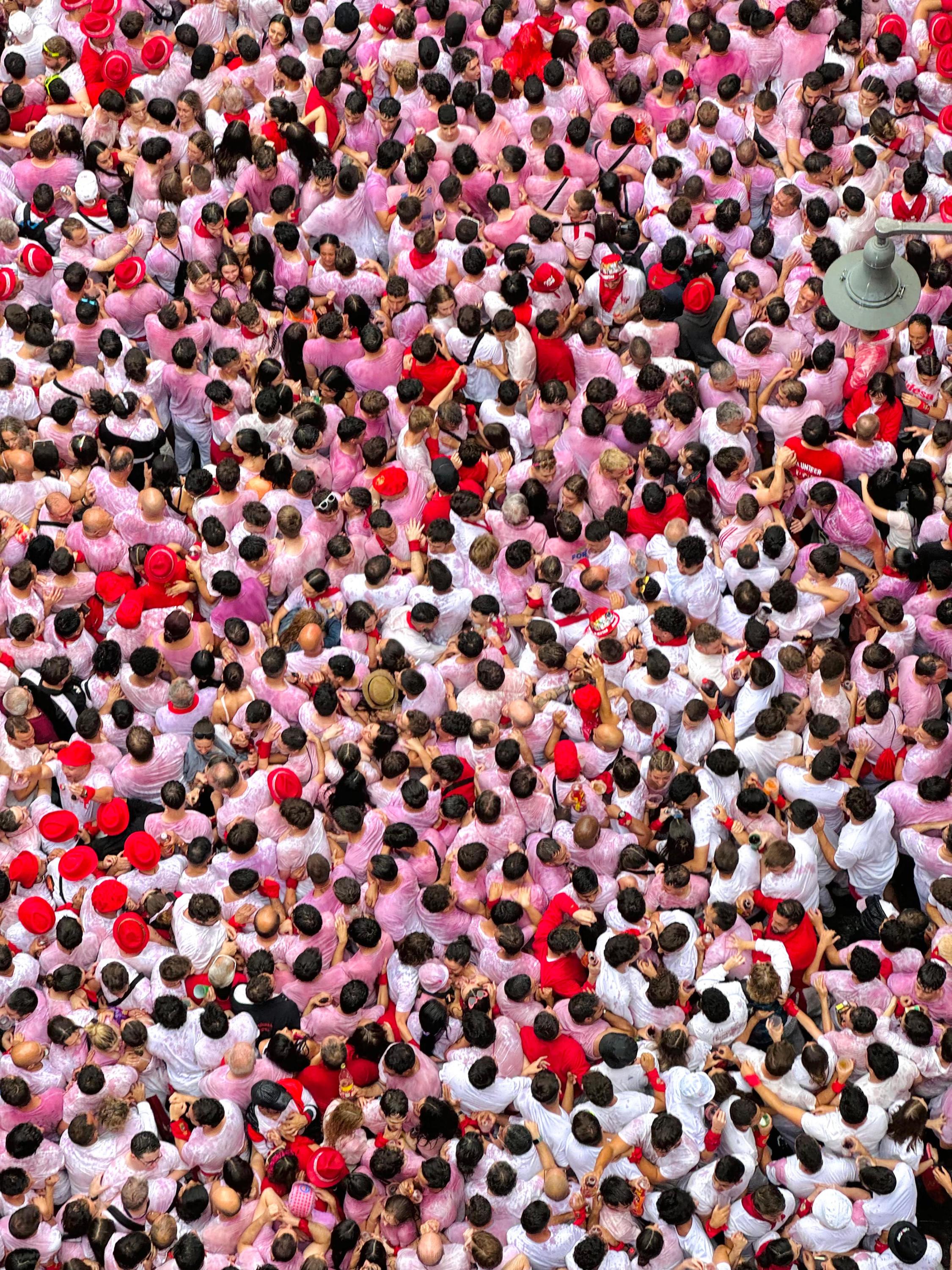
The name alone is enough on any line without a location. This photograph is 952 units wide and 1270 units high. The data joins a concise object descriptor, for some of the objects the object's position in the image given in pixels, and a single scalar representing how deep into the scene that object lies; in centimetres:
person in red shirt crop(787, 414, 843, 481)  1531
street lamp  1154
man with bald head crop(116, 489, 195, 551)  1531
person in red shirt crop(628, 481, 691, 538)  1510
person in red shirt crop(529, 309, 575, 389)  1596
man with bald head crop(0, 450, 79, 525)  1546
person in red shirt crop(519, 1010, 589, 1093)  1280
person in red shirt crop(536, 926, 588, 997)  1302
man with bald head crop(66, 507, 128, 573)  1500
